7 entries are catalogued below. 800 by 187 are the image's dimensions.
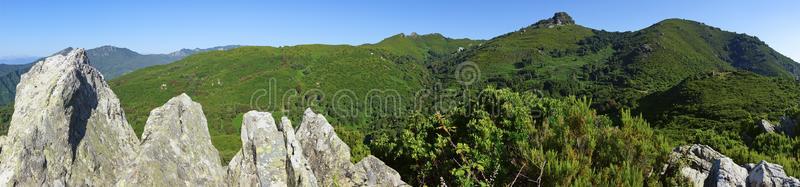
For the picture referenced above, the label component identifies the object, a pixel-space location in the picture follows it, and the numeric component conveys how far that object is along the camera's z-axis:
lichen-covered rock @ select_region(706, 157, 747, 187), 10.23
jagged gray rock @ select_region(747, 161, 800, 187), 9.42
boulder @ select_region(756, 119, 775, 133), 28.81
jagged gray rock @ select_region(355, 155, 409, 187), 14.92
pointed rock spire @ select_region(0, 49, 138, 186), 8.80
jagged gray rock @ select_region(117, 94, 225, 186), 10.16
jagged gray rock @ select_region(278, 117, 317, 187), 11.74
